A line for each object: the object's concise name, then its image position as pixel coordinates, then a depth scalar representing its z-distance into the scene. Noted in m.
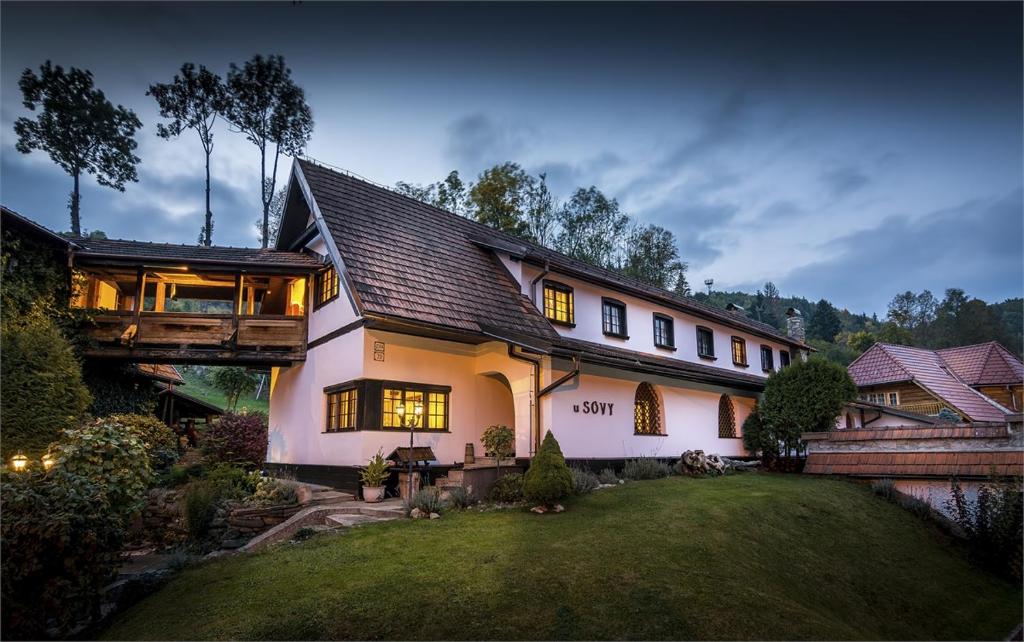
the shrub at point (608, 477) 12.50
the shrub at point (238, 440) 13.56
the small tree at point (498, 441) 12.06
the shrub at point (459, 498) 9.75
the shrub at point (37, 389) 10.88
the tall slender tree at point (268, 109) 27.56
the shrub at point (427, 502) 9.41
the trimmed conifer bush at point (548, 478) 9.37
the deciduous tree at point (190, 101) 26.69
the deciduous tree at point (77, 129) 23.53
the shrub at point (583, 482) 10.79
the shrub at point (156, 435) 12.71
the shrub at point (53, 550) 5.66
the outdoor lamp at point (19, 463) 8.28
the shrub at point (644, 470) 13.25
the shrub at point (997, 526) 8.81
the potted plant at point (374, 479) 10.76
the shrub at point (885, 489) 11.75
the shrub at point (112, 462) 7.56
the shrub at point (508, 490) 10.42
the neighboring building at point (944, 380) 27.33
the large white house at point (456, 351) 12.11
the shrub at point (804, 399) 14.84
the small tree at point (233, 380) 28.52
